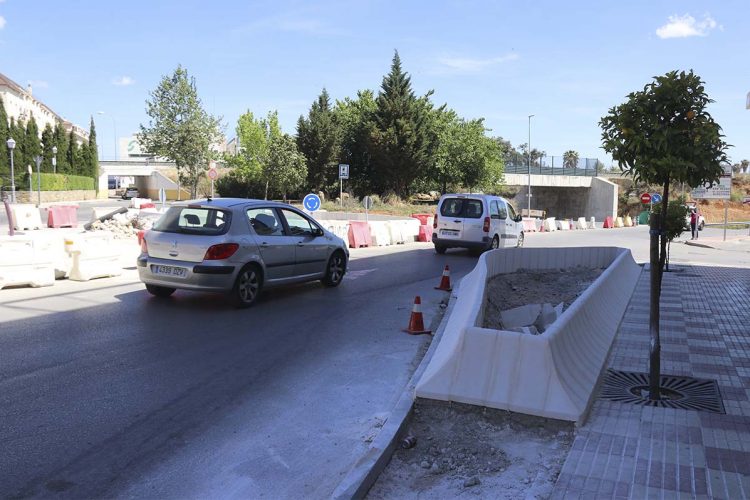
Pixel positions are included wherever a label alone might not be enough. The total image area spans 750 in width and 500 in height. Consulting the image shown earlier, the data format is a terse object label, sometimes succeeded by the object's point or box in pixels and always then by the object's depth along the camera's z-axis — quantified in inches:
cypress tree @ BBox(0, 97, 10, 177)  1963.2
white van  703.1
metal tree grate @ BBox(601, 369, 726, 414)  198.7
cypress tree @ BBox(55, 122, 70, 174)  2524.6
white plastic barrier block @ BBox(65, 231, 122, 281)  459.2
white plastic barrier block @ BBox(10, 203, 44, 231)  987.3
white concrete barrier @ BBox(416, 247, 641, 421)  177.5
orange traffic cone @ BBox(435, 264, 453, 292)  465.4
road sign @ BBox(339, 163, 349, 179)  1029.2
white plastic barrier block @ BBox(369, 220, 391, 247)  839.7
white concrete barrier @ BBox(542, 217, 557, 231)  1568.7
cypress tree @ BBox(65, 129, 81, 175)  2640.5
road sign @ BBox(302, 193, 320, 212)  837.2
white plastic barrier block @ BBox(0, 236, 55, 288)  410.6
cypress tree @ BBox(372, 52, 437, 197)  1974.7
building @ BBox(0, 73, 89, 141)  3393.0
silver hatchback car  348.2
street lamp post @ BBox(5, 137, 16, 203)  1702.5
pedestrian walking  1306.0
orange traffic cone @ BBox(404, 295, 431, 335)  315.0
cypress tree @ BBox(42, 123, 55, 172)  2363.6
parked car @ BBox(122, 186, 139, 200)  3031.5
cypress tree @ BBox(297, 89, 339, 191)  2047.2
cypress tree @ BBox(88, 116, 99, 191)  2849.4
